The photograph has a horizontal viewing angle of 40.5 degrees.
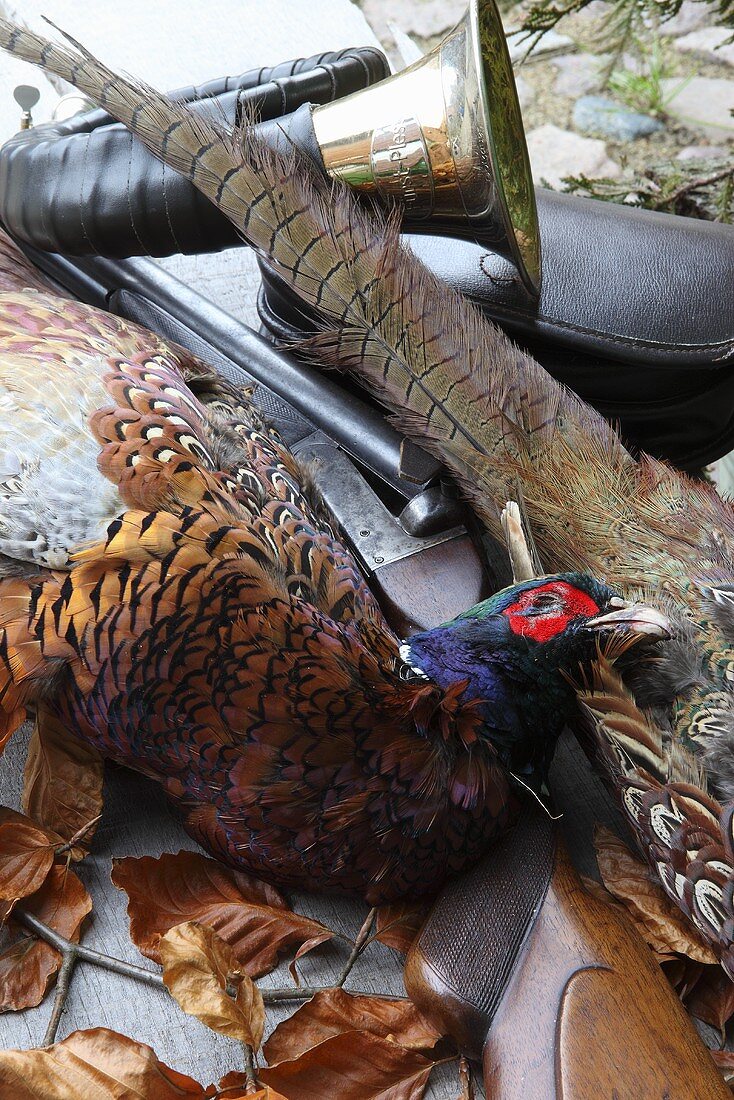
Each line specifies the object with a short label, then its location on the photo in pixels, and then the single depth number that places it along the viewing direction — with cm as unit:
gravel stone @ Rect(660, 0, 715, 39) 261
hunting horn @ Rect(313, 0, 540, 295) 101
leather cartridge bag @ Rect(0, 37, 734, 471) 111
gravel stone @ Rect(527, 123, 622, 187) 237
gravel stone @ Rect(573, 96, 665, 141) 247
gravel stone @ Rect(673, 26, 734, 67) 254
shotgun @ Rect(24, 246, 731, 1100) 75
